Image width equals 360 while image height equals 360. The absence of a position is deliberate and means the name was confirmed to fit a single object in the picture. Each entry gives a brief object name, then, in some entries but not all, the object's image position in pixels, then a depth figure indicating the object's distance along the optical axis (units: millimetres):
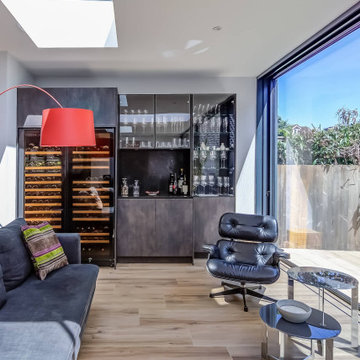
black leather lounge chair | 2701
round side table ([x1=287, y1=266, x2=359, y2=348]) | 2057
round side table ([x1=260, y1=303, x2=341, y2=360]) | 1716
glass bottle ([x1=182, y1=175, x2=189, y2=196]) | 4316
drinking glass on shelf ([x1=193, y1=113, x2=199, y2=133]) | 4207
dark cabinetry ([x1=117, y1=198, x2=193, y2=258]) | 4027
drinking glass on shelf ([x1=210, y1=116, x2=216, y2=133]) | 4258
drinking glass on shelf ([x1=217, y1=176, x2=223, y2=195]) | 4293
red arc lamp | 2062
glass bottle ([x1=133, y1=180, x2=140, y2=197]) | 4308
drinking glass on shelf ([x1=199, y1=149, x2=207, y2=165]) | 4281
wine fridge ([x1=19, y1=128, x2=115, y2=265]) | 3902
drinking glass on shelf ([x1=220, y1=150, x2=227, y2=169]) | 4328
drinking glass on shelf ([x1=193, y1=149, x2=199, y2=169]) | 4252
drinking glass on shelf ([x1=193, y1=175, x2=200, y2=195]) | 4220
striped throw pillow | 2391
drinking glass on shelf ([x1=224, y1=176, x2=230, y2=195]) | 4301
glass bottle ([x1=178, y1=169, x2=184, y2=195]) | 4387
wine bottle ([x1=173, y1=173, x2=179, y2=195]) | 4406
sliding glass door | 2771
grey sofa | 1497
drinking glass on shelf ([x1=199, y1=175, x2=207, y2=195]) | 4242
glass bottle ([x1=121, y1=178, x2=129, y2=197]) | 4289
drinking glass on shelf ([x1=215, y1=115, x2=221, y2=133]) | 4271
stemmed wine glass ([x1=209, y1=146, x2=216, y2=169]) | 4309
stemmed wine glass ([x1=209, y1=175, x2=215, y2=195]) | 4270
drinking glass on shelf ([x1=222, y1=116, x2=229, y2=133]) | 4277
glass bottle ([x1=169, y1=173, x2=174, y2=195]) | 4420
